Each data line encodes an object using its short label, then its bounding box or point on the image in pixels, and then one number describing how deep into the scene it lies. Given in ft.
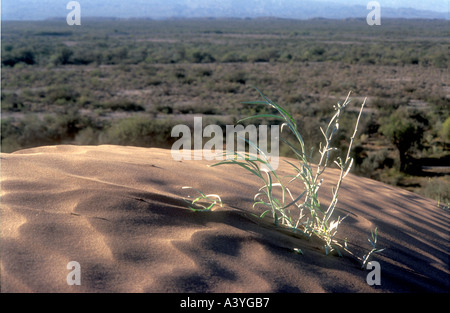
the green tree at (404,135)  40.68
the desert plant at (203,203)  8.54
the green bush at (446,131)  45.52
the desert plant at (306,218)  8.05
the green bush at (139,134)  37.15
